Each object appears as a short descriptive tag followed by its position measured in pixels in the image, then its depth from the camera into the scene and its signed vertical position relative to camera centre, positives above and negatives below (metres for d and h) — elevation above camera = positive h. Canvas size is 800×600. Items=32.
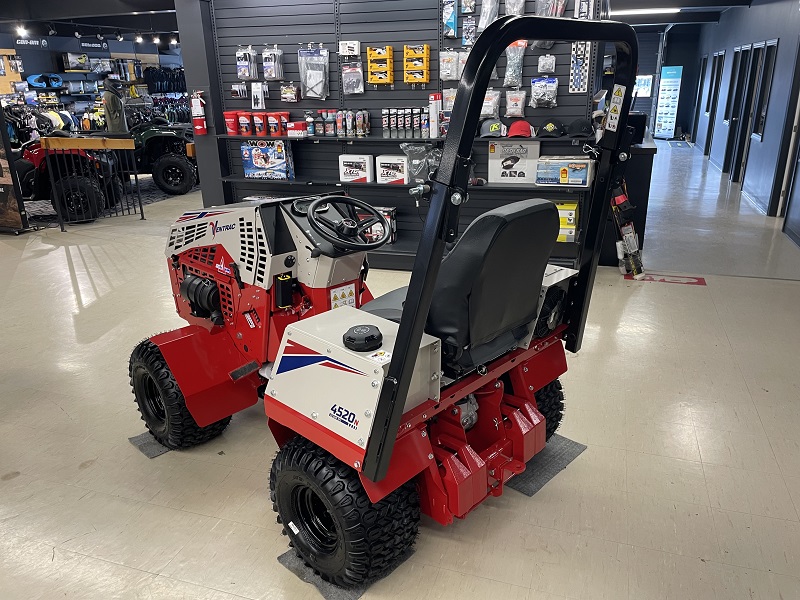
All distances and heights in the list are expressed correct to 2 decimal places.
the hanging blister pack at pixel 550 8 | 4.77 +0.61
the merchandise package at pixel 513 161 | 5.09 -0.58
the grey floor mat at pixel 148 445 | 2.87 -1.59
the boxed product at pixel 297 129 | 5.64 -0.32
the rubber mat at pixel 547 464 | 2.58 -1.59
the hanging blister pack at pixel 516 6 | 4.92 +0.64
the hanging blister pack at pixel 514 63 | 5.05 +0.21
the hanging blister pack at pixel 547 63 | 5.00 +0.20
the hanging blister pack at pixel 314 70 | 5.57 +0.20
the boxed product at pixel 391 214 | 5.64 -1.09
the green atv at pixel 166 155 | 9.39 -0.88
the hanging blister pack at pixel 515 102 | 5.12 -0.10
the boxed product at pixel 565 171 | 4.93 -0.65
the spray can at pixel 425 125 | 5.33 -0.29
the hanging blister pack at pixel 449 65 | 5.18 +0.21
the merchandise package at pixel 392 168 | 5.44 -0.65
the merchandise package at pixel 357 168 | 5.57 -0.66
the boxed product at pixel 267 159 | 5.87 -0.60
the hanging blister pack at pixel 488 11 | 5.00 +0.61
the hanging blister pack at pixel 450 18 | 5.10 +0.58
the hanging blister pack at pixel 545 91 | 5.03 -0.02
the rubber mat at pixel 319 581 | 2.02 -1.58
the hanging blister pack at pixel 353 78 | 5.52 +0.13
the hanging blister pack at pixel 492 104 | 5.17 -0.12
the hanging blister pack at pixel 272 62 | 5.68 +0.28
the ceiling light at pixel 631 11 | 10.04 +1.22
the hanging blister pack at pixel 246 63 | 5.77 +0.28
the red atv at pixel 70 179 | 7.50 -0.98
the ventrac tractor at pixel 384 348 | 1.74 -0.87
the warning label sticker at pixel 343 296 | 2.70 -0.87
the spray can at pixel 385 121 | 5.45 -0.26
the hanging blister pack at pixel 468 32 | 5.10 +0.46
